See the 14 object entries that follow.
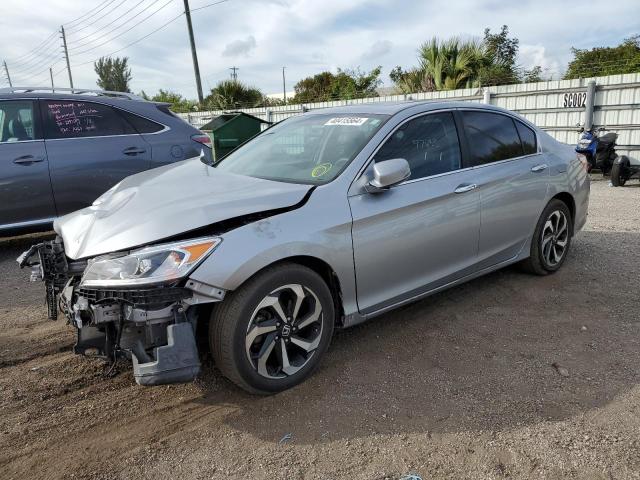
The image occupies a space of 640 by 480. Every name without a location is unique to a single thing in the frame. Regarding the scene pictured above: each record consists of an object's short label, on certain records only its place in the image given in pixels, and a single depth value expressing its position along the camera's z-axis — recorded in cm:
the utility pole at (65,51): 5456
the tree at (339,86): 2331
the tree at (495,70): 1689
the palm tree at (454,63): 1719
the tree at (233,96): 2500
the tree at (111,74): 5247
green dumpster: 841
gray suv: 541
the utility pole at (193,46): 2528
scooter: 1055
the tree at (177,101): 3258
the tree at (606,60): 1733
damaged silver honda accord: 254
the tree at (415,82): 1812
